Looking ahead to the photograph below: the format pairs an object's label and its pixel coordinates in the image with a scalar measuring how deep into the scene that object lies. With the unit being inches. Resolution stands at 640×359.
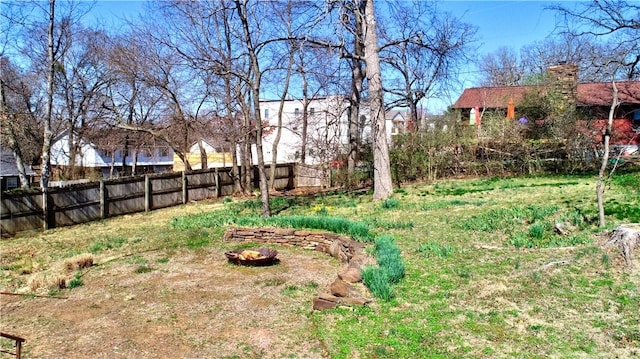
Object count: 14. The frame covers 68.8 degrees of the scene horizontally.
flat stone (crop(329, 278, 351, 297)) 193.5
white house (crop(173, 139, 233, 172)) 1460.3
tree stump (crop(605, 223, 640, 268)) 190.6
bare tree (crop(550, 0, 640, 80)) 486.6
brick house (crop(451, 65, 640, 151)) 713.6
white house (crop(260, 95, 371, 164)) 772.6
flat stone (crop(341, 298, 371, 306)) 181.9
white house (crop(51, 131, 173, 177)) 1471.5
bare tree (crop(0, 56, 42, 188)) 583.2
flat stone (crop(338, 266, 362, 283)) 208.5
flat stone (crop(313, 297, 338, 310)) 186.1
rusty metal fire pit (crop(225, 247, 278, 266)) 270.8
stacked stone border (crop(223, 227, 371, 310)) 189.2
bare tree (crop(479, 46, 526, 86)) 1473.9
